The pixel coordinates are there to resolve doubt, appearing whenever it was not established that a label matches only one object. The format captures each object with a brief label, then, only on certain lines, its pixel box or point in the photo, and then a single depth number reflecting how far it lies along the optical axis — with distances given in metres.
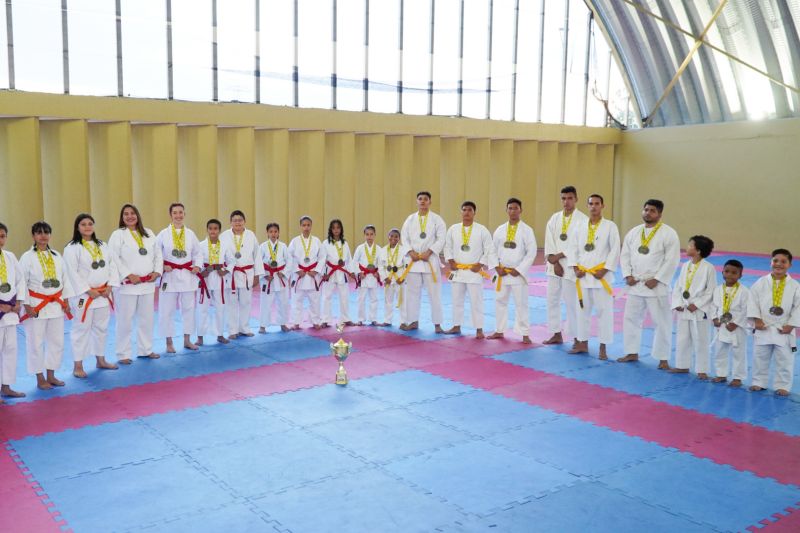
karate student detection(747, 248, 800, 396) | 6.33
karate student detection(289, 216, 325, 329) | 9.22
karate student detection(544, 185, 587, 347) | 8.20
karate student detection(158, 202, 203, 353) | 7.95
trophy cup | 6.47
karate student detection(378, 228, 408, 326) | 9.50
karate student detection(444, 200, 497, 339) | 8.98
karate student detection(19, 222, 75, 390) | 6.30
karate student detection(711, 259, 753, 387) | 6.58
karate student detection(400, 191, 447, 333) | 9.31
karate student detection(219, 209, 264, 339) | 8.54
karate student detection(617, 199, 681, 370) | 7.33
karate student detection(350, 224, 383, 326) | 9.59
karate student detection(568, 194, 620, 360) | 7.81
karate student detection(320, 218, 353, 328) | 9.41
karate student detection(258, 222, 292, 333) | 9.02
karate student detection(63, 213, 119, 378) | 6.82
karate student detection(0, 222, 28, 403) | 5.98
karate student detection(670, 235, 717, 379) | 6.90
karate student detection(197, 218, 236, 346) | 8.39
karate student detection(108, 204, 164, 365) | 7.38
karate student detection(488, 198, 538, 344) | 8.71
